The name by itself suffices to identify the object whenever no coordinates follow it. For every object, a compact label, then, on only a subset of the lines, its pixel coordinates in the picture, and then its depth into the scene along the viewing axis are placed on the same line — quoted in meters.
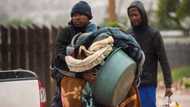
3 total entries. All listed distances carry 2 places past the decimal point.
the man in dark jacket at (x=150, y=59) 11.81
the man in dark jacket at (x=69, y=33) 10.15
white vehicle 9.59
